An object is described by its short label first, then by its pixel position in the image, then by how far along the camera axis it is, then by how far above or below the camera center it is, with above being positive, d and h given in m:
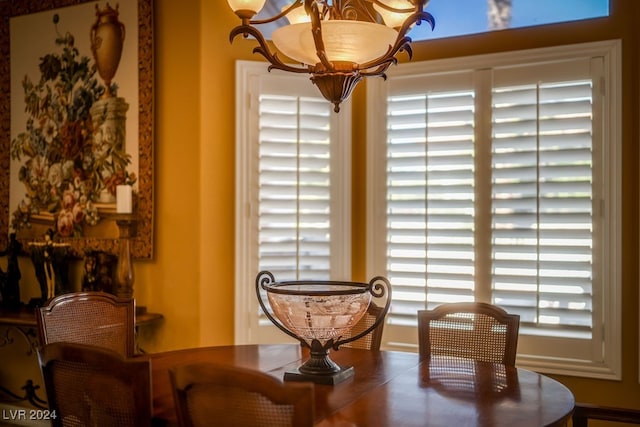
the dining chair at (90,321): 2.29 -0.39
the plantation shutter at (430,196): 3.20 +0.12
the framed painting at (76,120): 3.46 +0.56
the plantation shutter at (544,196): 2.97 +0.11
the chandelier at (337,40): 1.92 +0.56
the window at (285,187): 3.35 +0.17
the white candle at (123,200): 3.34 +0.10
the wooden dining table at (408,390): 1.65 -0.51
